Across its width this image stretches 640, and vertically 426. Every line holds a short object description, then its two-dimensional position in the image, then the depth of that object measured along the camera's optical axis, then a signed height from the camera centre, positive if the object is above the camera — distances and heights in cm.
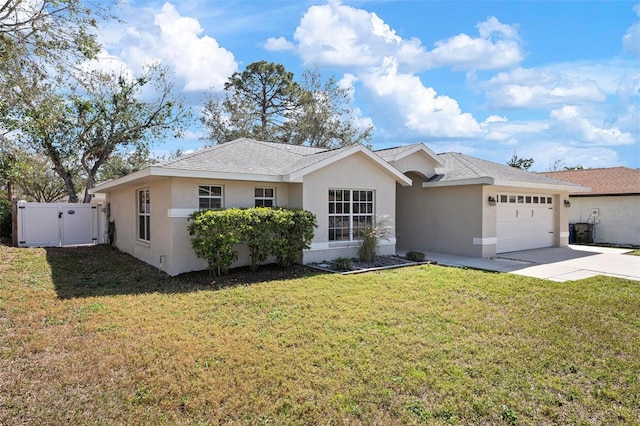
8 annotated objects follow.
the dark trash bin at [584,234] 1895 -127
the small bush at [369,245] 1161 -108
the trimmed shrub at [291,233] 992 -62
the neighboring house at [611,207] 1816 +3
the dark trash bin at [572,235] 1911 -133
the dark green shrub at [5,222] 1642 -47
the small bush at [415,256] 1195 -148
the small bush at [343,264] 1035 -148
